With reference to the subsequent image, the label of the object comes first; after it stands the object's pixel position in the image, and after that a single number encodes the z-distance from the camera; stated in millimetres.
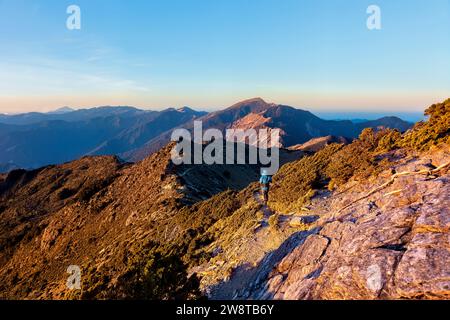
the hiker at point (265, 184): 18262
